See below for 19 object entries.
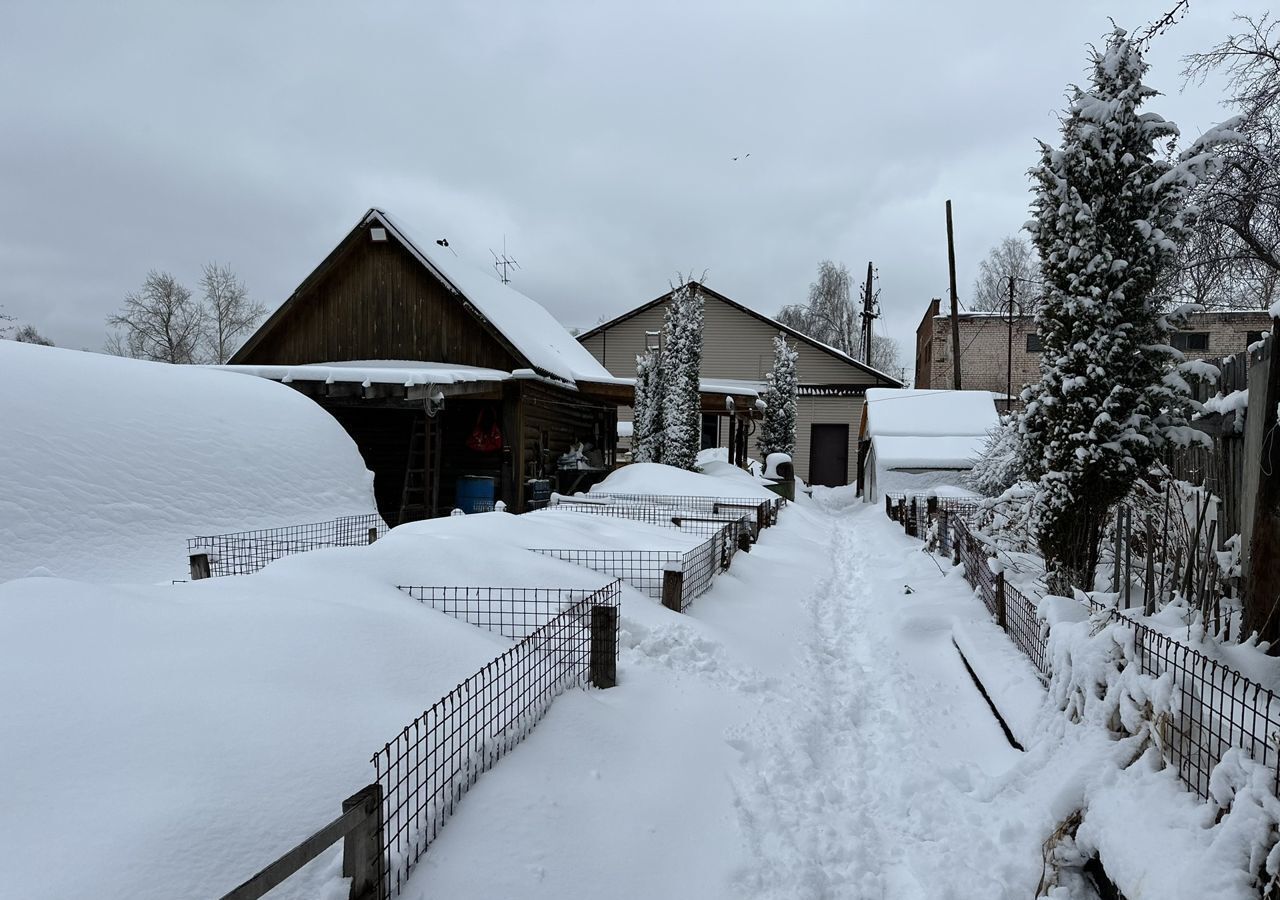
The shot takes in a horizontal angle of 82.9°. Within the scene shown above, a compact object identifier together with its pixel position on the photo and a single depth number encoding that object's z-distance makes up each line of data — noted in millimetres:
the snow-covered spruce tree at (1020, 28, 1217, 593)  7387
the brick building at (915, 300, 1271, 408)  33312
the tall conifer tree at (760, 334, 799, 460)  26969
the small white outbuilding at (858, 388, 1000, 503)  20766
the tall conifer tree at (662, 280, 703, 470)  21062
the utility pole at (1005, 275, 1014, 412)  29469
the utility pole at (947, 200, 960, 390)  28297
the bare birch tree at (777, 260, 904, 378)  52688
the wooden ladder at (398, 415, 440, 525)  14594
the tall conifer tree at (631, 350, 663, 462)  22688
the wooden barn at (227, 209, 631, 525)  16156
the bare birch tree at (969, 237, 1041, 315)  46906
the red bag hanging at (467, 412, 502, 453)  16688
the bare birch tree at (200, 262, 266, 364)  43250
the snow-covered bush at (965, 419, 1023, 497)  12319
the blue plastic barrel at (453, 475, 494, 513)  16016
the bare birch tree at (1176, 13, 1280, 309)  7992
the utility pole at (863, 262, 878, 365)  42444
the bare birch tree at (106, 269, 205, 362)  40531
